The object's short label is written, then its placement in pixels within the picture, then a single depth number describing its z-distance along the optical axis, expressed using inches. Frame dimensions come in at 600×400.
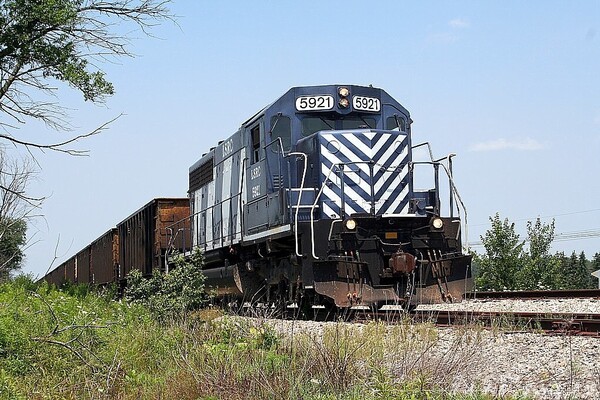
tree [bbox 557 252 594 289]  2441.4
